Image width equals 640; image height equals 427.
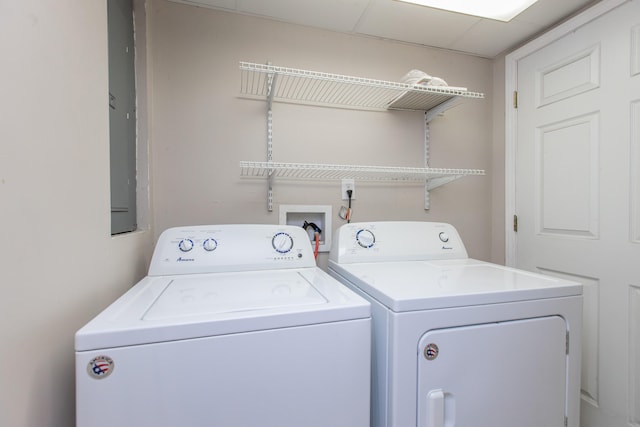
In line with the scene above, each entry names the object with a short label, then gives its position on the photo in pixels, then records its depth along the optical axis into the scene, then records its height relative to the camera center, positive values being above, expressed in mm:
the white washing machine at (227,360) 583 -342
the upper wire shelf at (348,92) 1417 +636
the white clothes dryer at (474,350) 797 -428
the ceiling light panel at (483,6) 1259 +928
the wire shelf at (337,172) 1406 +207
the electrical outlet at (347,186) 1656 +138
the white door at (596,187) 1245 +105
